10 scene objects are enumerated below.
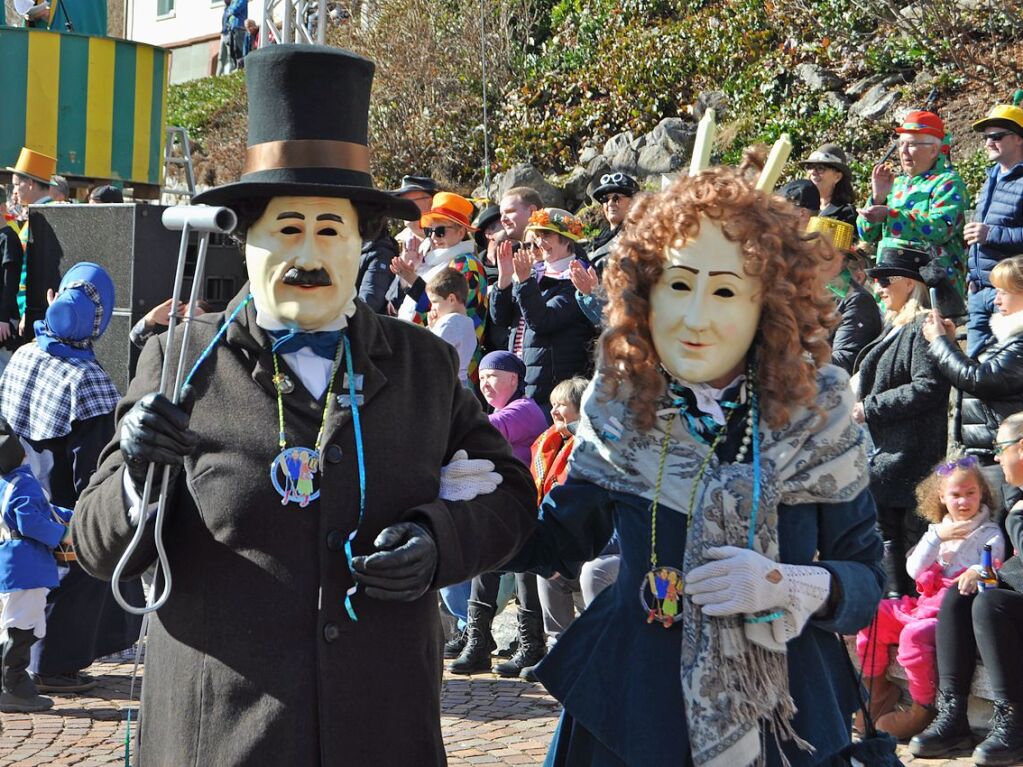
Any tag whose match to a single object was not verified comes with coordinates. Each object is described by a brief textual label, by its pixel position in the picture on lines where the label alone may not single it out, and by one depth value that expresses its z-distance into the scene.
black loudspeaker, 8.76
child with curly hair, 5.70
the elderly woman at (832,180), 8.67
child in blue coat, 6.23
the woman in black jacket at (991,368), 6.19
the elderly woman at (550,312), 7.45
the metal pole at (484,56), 14.62
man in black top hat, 3.08
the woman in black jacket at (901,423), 6.50
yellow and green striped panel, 12.73
